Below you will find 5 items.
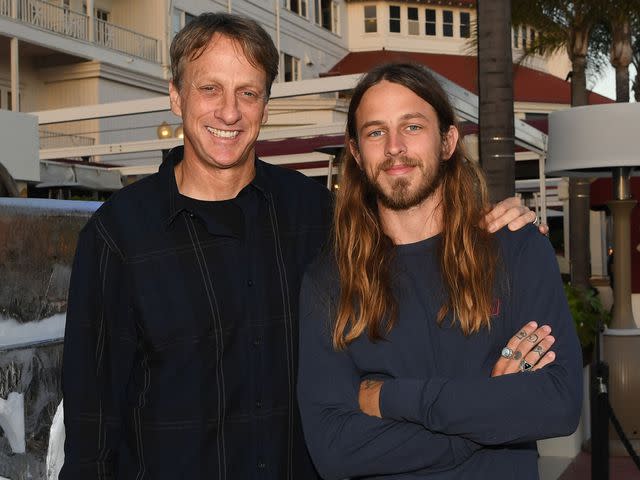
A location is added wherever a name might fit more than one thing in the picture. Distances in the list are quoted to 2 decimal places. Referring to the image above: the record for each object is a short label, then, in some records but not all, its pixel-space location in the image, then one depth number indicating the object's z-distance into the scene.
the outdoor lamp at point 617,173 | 6.98
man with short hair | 2.47
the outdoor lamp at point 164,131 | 16.41
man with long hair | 2.32
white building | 22.02
